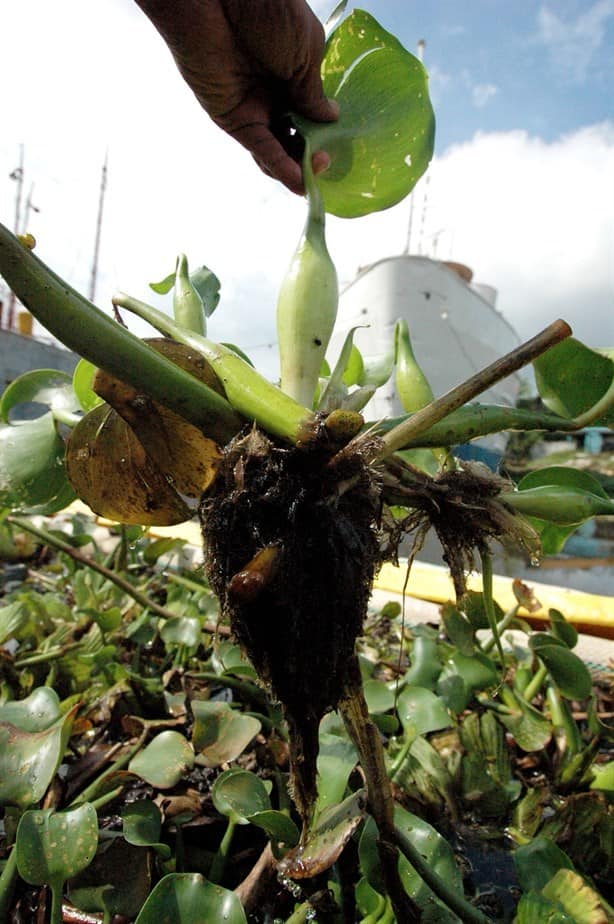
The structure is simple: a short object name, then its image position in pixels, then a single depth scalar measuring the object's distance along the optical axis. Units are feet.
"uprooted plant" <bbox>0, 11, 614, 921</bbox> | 1.39
